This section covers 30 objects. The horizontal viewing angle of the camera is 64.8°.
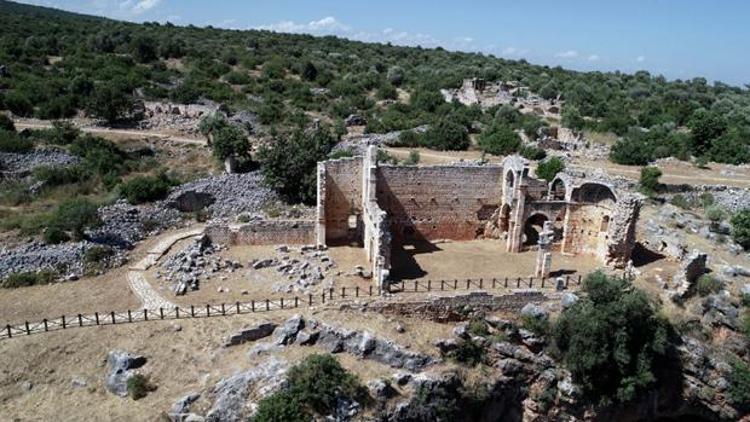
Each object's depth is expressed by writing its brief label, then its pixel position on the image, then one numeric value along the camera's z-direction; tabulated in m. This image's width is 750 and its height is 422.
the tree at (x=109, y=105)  58.81
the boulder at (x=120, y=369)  21.94
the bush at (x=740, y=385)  25.55
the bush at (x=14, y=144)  48.62
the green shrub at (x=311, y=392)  20.55
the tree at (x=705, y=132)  56.09
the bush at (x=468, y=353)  25.22
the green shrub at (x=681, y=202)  41.31
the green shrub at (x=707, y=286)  28.45
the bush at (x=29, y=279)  28.75
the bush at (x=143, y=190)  39.56
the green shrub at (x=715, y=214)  37.66
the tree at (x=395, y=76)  86.93
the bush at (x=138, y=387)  21.70
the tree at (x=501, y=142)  52.84
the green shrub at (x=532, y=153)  50.16
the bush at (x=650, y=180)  42.84
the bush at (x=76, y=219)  33.59
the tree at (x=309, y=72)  82.75
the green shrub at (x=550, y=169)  40.95
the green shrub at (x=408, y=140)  55.66
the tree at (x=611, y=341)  24.64
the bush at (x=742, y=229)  34.75
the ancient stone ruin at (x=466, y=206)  32.44
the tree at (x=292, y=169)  40.88
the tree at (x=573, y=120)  63.62
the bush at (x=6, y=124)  52.56
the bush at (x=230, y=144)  46.34
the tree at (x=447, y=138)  54.81
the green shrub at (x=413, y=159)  47.12
